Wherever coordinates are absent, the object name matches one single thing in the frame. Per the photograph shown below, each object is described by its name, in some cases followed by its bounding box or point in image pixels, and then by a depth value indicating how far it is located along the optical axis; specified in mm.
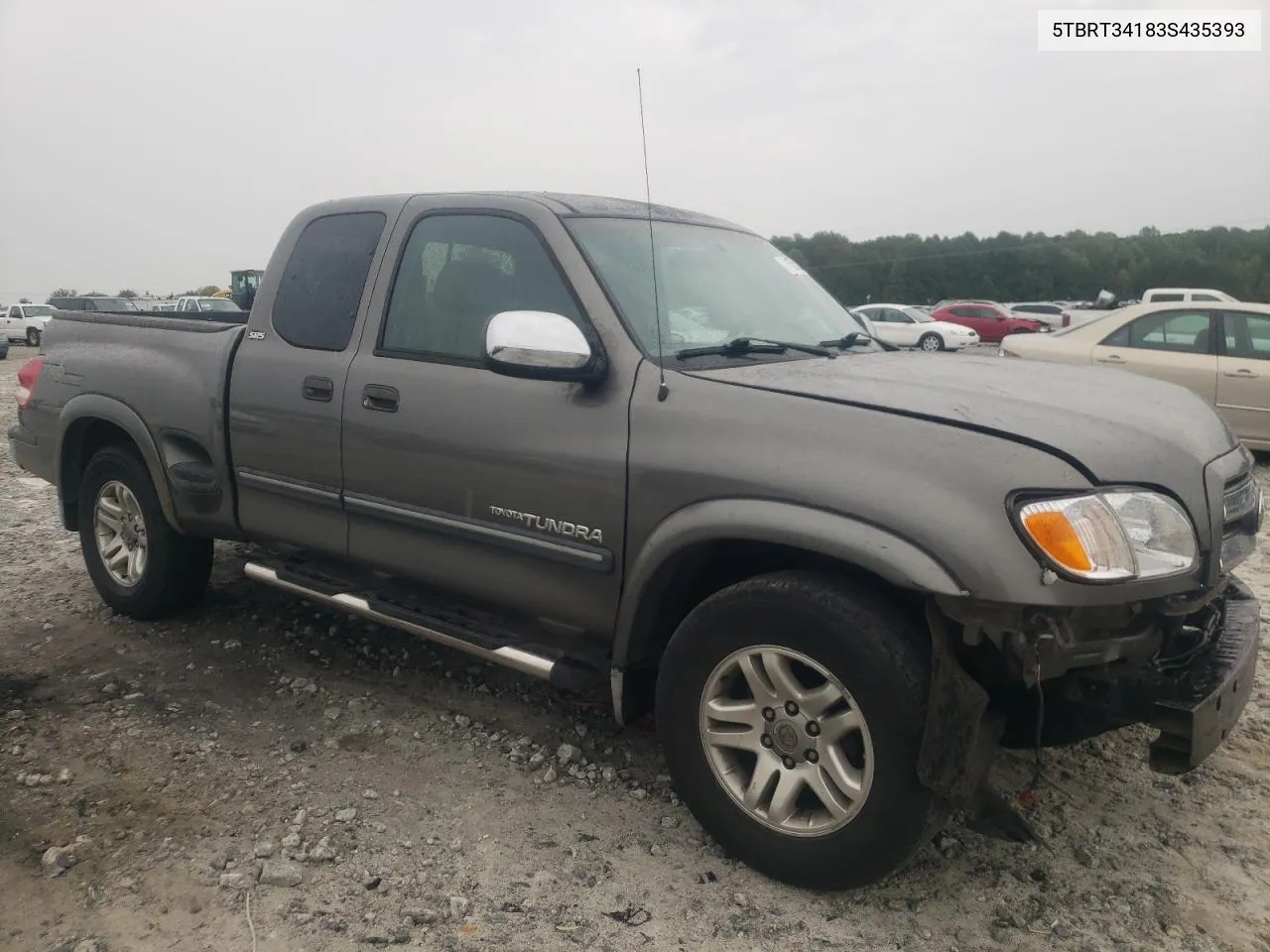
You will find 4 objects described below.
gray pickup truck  2270
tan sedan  8305
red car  32594
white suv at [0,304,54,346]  37719
